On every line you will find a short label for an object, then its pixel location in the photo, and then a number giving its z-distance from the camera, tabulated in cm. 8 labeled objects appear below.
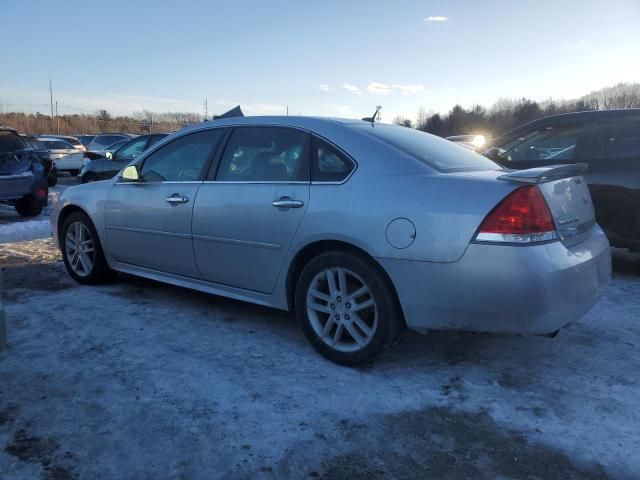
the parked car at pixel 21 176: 883
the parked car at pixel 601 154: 539
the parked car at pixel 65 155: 1983
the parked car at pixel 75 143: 2128
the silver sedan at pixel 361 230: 288
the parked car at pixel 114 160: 1137
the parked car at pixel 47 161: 1057
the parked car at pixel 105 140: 2365
